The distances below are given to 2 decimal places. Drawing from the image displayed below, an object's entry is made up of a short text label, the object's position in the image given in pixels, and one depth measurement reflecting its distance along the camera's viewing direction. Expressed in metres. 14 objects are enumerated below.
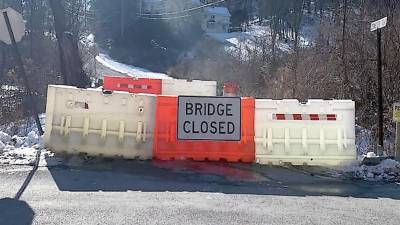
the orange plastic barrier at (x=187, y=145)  9.37
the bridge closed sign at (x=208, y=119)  9.39
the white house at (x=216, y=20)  99.81
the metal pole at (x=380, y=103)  10.61
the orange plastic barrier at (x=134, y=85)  16.33
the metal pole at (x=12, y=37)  11.56
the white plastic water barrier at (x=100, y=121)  9.27
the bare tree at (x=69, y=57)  20.11
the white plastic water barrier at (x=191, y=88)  15.71
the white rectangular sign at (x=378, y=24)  9.80
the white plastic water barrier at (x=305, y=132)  9.41
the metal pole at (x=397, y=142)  9.47
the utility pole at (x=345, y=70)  20.28
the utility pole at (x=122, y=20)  83.95
